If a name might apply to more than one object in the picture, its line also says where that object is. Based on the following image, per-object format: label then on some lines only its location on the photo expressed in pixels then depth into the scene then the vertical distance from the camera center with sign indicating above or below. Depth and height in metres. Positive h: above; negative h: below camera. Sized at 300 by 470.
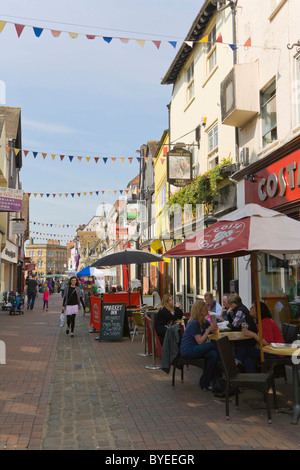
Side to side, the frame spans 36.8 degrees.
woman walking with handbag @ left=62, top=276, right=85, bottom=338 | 12.93 -0.58
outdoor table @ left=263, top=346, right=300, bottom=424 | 5.29 -1.23
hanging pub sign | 15.51 +3.78
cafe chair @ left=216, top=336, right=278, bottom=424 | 5.50 -1.25
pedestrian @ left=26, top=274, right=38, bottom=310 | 25.41 -0.63
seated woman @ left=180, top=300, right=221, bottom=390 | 6.74 -1.01
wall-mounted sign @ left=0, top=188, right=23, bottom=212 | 16.53 +2.90
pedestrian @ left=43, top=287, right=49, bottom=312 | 24.48 -0.87
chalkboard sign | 12.23 -1.17
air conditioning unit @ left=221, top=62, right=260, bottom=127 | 10.90 +4.53
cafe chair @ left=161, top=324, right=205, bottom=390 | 7.03 -1.14
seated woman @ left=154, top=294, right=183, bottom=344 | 8.52 -0.74
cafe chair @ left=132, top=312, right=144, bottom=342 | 11.68 -1.06
